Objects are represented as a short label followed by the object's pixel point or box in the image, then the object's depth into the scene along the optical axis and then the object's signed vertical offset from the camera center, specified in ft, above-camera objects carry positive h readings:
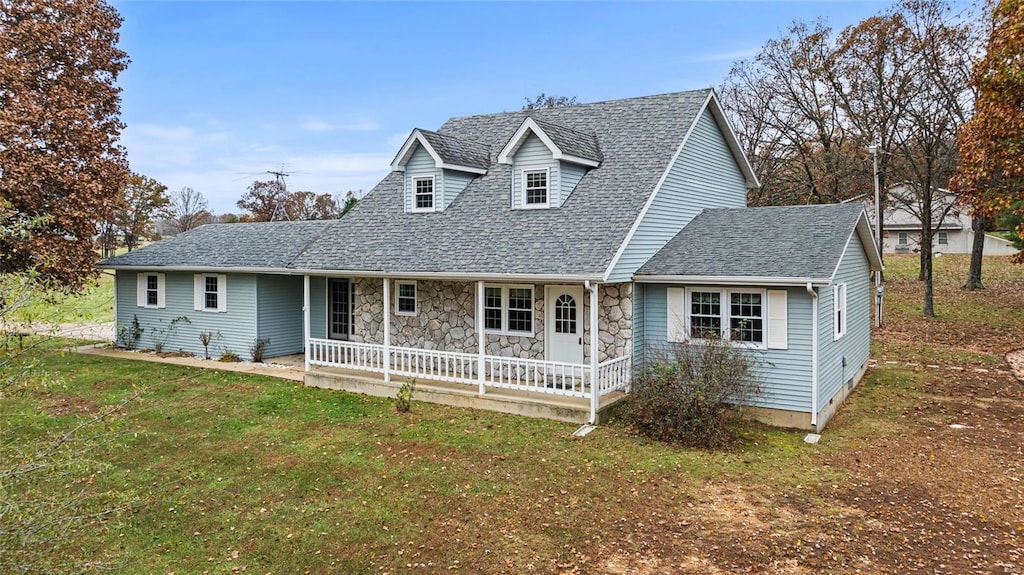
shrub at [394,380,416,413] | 43.66 -7.62
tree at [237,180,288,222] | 201.26 +29.73
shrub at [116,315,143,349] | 69.26 -4.64
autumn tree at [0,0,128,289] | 57.62 +16.13
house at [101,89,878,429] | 42.06 +2.20
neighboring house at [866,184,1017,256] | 167.89 +14.25
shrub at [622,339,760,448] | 35.24 -6.27
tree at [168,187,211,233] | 229.99 +33.17
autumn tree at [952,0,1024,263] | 49.55 +14.03
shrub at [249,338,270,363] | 61.26 -5.57
